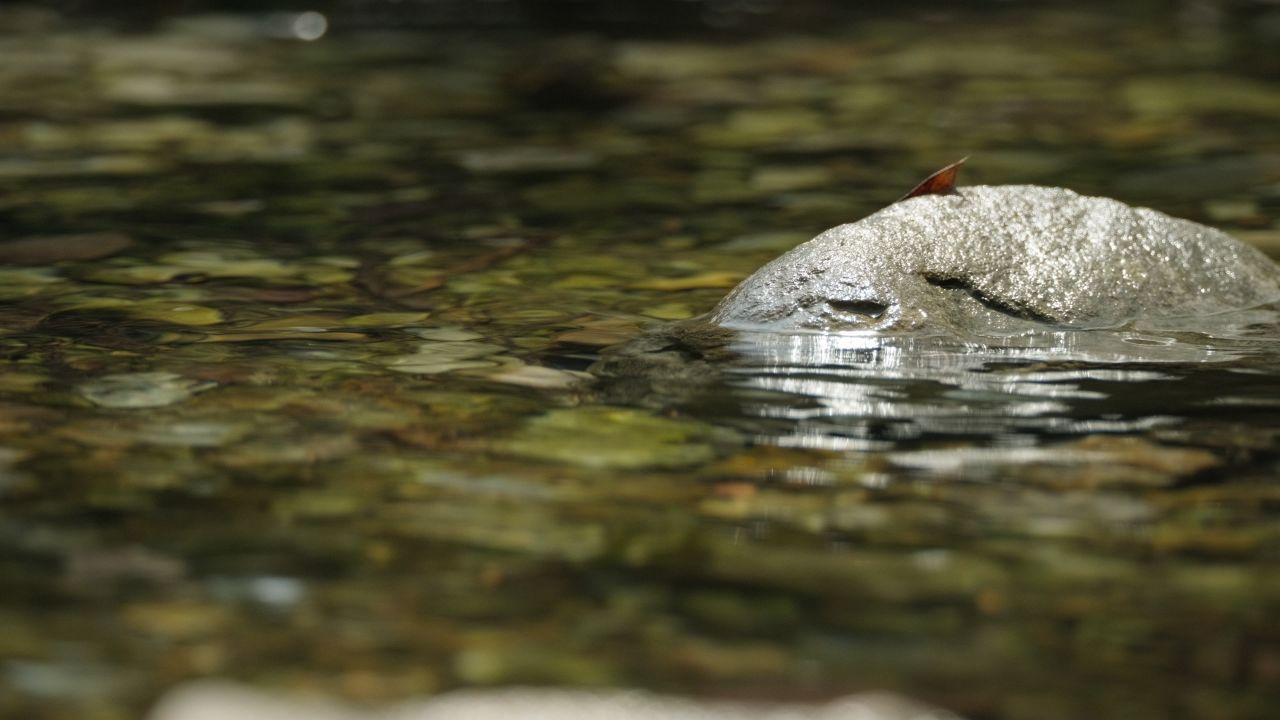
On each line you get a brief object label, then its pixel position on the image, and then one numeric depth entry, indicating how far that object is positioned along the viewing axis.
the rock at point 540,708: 3.12
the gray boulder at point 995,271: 6.12
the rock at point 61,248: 7.93
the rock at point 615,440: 4.92
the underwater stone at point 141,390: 5.49
